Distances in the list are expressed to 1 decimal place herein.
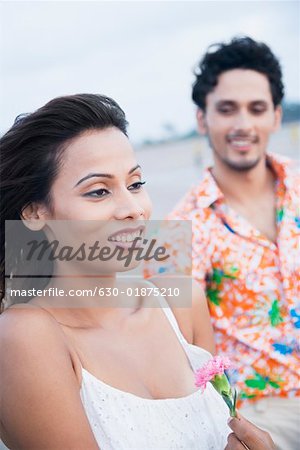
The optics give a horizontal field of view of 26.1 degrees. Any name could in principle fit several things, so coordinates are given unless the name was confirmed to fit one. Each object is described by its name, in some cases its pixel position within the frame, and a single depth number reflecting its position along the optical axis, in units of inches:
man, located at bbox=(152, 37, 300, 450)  105.3
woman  60.4
